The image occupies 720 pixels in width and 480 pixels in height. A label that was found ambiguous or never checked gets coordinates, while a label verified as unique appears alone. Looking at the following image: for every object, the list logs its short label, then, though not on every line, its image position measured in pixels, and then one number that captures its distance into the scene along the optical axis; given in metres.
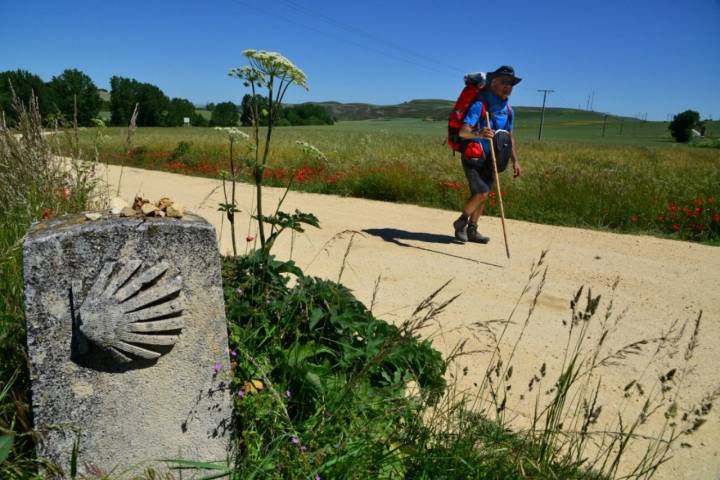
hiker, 6.23
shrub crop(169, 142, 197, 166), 15.80
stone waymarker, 1.78
